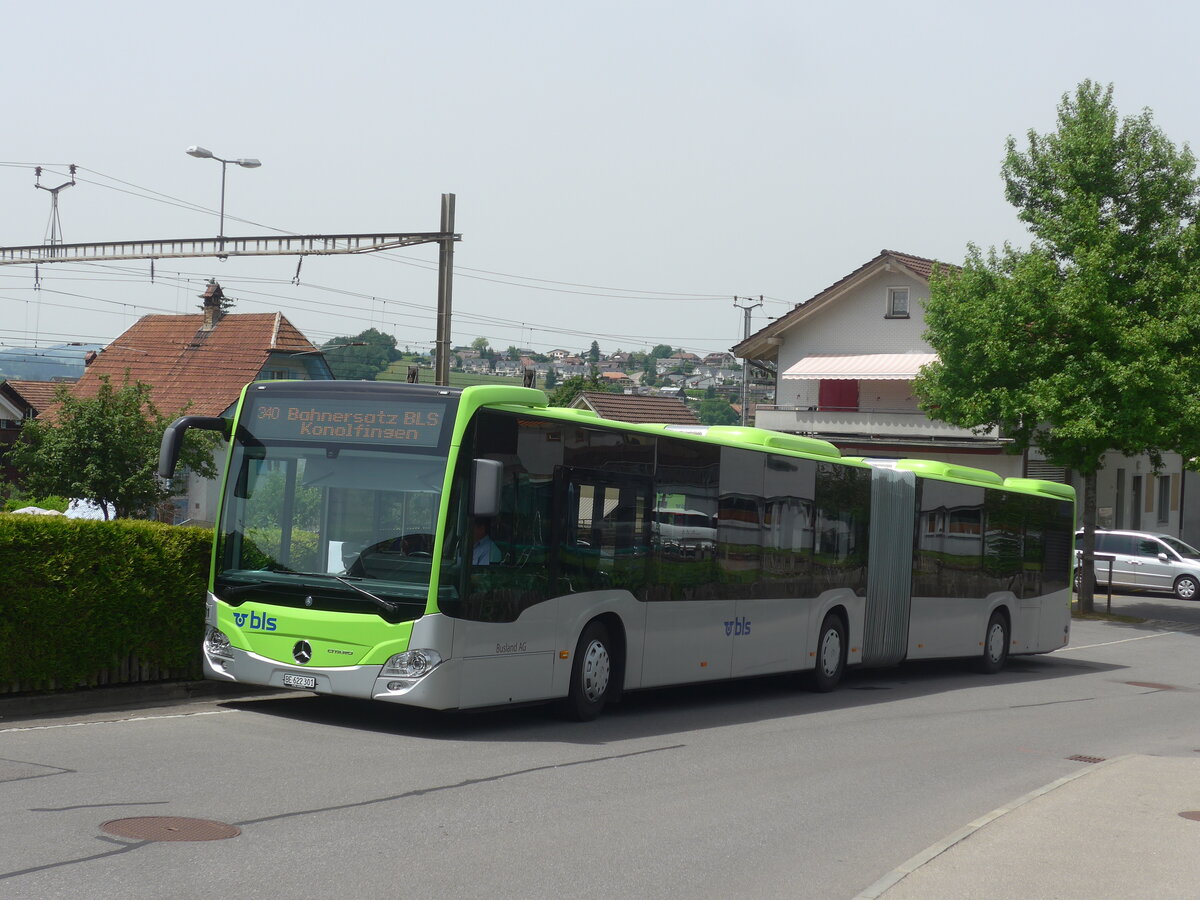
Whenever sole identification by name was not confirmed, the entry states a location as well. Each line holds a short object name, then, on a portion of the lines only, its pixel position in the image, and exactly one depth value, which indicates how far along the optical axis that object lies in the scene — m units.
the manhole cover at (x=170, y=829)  7.37
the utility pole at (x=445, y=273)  22.33
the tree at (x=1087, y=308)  30.94
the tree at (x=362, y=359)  79.25
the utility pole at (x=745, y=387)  60.30
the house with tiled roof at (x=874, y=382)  48.28
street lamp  27.52
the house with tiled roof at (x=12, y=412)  59.16
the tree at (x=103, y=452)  42.06
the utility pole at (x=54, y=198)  32.00
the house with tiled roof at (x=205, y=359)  58.03
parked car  39.34
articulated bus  11.40
